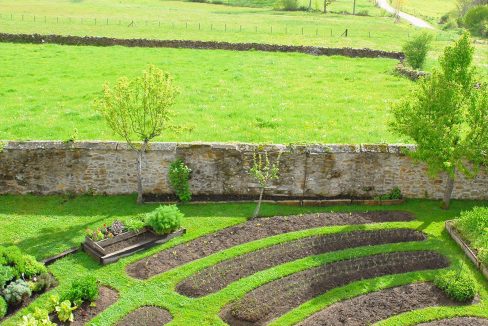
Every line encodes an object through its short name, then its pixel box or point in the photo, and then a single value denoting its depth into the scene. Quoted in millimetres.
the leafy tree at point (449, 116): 17797
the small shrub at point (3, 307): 13311
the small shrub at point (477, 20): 62888
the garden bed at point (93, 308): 13422
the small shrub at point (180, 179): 19156
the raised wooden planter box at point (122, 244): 15844
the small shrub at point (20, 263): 14359
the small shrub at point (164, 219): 16734
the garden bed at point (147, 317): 13438
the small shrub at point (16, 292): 13711
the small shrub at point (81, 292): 13695
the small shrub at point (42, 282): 14355
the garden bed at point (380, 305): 13594
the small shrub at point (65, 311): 13258
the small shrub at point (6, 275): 13766
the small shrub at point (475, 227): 16438
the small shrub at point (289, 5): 81375
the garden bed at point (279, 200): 19500
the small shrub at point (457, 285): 14383
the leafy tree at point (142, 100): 17828
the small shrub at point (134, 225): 16812
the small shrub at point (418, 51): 36781
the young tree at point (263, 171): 18172
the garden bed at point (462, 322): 13578
